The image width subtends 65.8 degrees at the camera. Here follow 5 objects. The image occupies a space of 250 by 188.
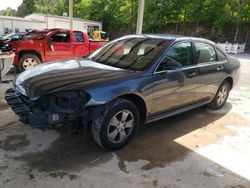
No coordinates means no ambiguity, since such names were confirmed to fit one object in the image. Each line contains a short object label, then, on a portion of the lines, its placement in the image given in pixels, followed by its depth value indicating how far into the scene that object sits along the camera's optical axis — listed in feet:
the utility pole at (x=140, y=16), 22.51
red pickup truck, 20.63
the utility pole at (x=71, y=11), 32.76
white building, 65.96
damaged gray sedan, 7.85
